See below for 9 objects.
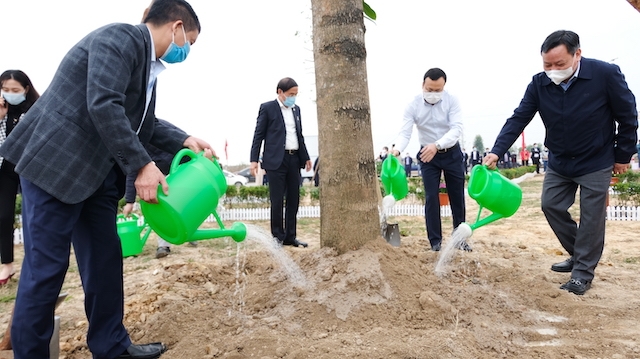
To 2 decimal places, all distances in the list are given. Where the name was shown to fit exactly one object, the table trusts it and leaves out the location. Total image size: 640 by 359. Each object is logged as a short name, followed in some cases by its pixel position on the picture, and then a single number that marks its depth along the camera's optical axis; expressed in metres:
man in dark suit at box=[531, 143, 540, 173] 26.51
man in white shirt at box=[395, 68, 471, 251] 4.34
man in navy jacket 3.09
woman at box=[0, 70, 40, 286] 3.48
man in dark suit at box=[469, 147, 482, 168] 28.16
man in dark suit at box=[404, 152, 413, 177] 26.57
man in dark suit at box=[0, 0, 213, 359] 1.78
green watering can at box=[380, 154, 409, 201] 4.13
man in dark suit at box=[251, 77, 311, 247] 4.97
